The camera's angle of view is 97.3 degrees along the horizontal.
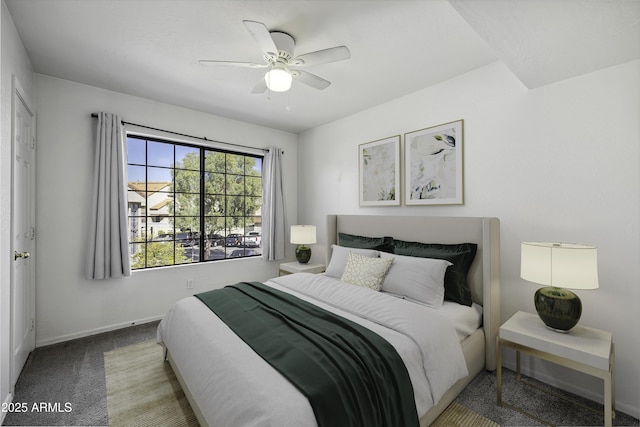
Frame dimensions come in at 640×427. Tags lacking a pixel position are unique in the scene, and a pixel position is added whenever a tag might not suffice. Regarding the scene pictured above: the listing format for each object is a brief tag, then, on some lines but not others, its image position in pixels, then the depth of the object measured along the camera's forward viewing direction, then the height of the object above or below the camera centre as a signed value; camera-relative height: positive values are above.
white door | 2.02 -0.12
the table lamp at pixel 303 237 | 3.94 -0.32
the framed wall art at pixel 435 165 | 2.78 +0.51
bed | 1.27 -0.78
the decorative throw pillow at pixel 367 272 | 2.59 -0.55
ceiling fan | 1.91 +1.14
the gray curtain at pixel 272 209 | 4.34 +0.09
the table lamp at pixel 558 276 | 1.72 -0.40
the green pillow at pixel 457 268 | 2.40 -0.48
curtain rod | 3.14 +1.04
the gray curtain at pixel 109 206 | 2.97 +0.11
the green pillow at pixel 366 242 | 3.14 -0.33
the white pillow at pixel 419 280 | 2.34 -0.57
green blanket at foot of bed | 1.24 -0.75
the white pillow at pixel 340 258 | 2.98 -0.49
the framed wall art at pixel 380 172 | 3.31 +0.52
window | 3.49 +0.17
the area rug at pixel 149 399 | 1.80 -1.30
